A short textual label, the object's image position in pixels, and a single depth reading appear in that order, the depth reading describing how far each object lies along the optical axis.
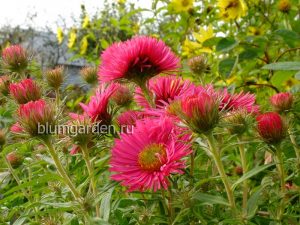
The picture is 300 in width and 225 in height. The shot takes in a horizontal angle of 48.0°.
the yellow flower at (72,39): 2.45
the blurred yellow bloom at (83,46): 2.16
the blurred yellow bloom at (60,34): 3.03
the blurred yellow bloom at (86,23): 2.71
